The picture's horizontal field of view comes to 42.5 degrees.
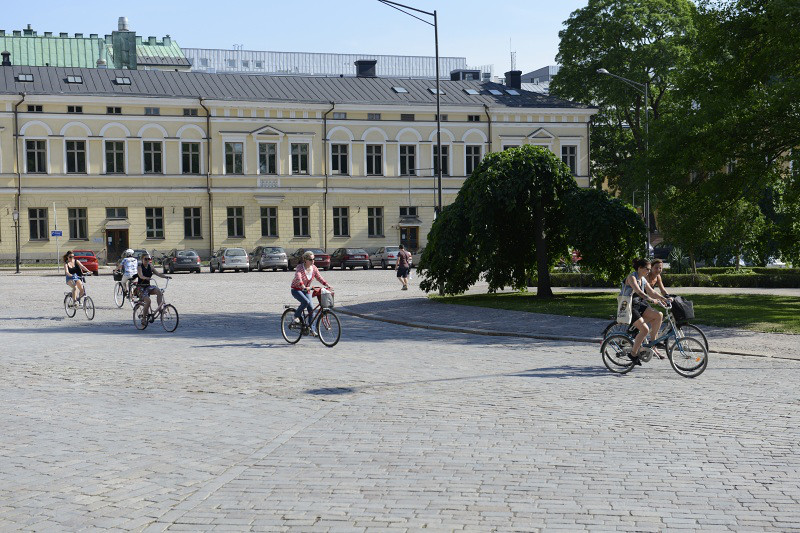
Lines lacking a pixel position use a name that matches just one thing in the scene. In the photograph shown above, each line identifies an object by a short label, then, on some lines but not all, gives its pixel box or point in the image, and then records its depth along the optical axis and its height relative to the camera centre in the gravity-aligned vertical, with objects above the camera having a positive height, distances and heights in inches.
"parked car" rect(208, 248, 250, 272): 2417.6 -51.9
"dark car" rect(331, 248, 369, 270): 2546.8 -54.6
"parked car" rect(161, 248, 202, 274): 2377.0 -50.9
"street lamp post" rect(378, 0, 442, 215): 1317.7 +264.1
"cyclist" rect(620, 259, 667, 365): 590.2 -41.6
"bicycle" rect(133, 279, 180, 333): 906.1 -67.0
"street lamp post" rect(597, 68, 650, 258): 1190.4 +102.8
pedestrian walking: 1550.2 -46.9
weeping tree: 1226.6 +9.7
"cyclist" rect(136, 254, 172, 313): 938.9 -31.2
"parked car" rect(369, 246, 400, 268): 2564.0 -54.6
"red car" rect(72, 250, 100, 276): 2276.1 -40.9
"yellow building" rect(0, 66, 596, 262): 2618.1 +229.7
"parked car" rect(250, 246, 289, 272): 2458.2 -50.5
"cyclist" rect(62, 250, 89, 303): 1080.2 -33.3
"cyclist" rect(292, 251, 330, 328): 784.9 -34.5
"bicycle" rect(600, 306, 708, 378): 573.3 -70.0
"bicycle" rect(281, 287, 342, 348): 773.9 -67.0
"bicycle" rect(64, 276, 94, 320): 1064.8 -65.1
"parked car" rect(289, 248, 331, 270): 2519.7 -57.1
